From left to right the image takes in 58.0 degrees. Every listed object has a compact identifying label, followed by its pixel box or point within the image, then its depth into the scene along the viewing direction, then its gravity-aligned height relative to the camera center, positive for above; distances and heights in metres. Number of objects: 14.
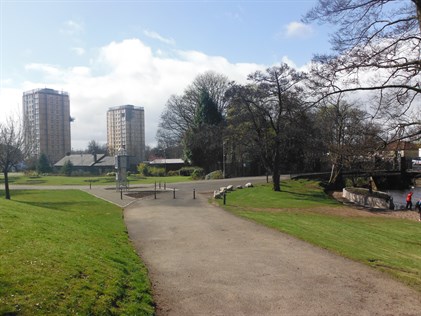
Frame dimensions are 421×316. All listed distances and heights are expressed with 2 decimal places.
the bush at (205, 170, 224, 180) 53.16 -1.69
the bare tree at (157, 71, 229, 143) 69.69 +11.09
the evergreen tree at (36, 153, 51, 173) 80.06 +0.50
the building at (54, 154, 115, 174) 79.84 +0.71
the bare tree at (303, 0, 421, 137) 9.32 +2.58
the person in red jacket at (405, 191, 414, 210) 30.73 -3.60
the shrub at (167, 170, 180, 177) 67.24 -1.49
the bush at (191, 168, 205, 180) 54.91 -1.46
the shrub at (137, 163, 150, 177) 68.19 -0.85
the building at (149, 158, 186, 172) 71.38 -0.03
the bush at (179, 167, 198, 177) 63.96 -1.12
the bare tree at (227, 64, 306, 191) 32.25 +5.04
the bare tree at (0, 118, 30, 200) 31.59 +1.81
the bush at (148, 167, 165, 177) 67.38 -1.24
